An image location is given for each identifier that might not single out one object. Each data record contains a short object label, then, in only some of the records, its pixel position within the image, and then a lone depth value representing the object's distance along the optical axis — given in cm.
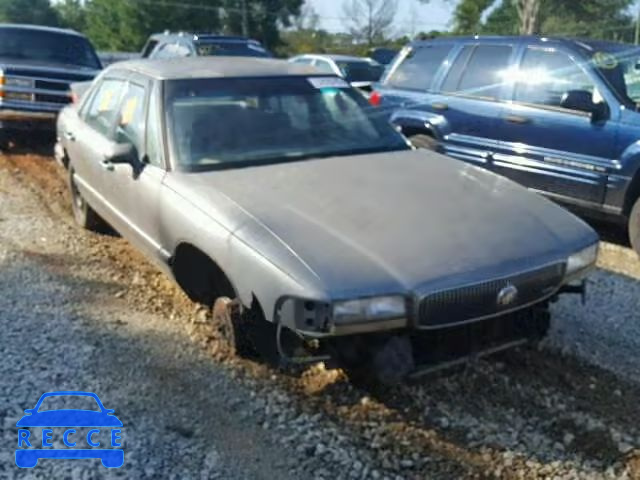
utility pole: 4288
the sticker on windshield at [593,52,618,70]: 651
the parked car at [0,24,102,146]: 986
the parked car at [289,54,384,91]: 1588
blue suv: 621
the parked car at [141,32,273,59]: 1341
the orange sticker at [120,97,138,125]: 486
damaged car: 314
